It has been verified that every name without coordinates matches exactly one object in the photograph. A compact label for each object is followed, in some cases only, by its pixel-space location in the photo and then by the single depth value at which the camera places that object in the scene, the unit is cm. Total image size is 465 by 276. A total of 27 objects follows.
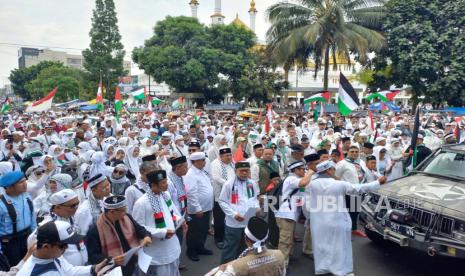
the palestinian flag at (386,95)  2195
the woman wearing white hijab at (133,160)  798
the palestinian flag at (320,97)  1748
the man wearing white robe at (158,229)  412
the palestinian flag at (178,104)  2786
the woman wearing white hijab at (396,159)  874
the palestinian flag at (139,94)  2205
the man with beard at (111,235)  358
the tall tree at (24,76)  7975
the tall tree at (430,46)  2370
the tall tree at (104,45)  4959
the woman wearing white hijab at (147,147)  861
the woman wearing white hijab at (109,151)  851
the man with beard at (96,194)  423
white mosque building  5909
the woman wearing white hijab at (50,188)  492
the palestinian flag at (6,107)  2178
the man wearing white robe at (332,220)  505
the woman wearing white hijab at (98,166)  681
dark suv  491
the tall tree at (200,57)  3634
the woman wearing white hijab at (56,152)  812
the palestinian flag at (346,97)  1144
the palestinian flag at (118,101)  1509
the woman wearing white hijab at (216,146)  933
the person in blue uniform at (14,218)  425
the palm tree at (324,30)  2208
